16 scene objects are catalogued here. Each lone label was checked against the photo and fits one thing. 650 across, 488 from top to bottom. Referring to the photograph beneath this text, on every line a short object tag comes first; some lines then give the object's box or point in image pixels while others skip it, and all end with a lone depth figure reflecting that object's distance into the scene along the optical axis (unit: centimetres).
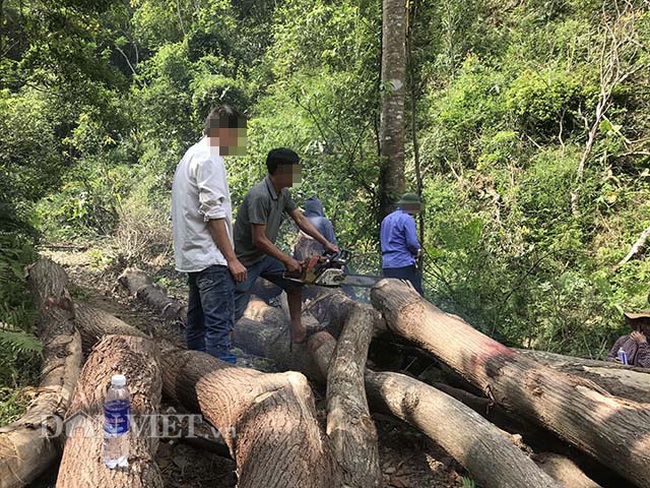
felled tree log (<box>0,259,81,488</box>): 246
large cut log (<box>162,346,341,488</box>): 224
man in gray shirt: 402
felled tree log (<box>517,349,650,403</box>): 355
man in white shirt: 345
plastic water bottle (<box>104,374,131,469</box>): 225
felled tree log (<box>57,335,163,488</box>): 217
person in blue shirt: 620
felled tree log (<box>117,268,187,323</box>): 599
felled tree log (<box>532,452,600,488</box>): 289
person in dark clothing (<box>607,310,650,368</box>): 438
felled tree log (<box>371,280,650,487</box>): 271
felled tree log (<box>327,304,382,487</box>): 269
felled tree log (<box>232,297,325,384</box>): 426
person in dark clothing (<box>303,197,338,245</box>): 624
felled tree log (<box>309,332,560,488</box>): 261
